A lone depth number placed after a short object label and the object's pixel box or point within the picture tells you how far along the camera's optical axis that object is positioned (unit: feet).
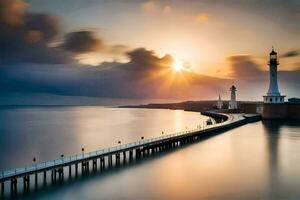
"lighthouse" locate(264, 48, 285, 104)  282.23
